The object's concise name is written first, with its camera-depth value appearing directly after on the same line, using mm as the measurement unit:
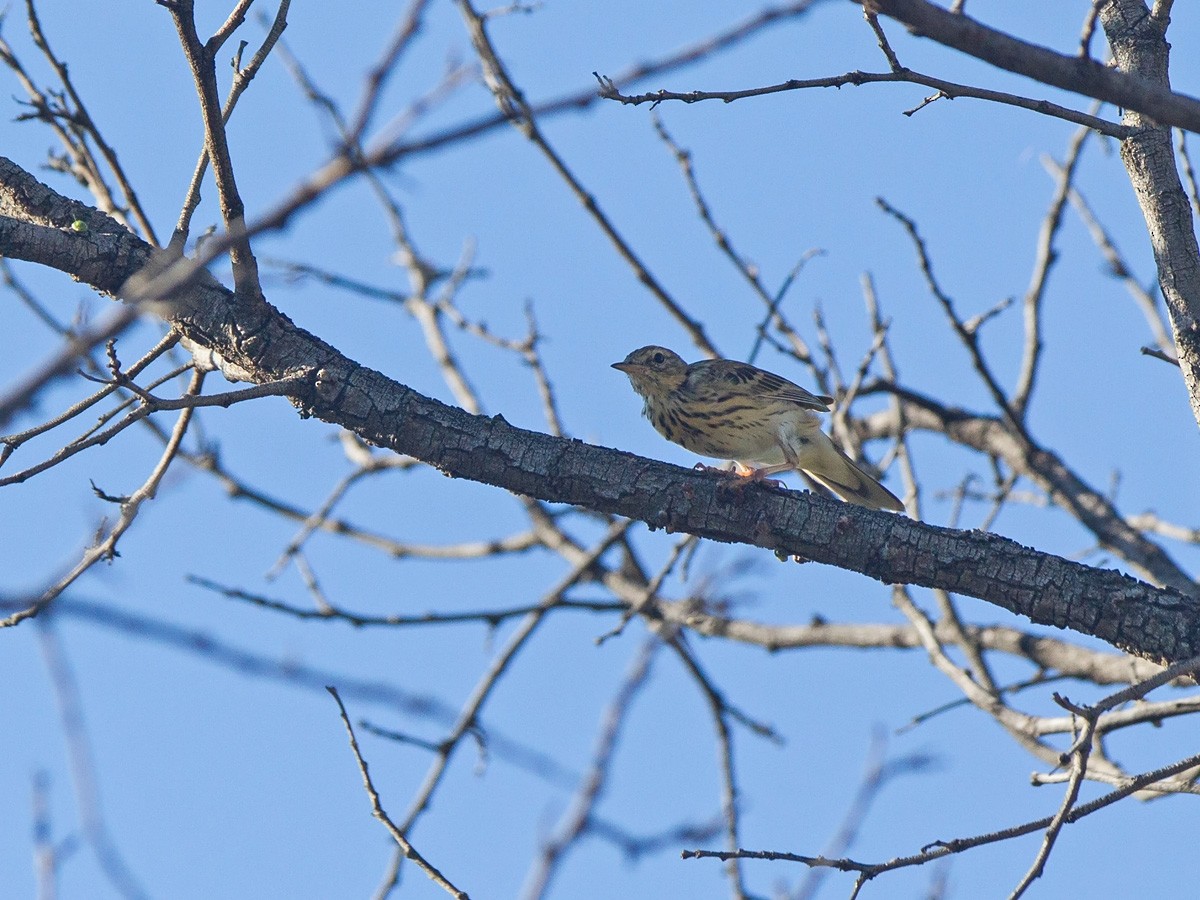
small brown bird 14539
